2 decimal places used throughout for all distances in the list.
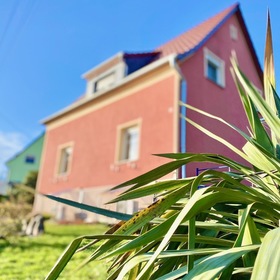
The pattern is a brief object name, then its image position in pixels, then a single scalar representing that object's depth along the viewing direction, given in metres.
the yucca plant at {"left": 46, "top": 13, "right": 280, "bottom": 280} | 1.10
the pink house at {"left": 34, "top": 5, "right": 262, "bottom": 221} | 10.65
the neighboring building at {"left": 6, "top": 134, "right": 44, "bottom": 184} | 32.88
